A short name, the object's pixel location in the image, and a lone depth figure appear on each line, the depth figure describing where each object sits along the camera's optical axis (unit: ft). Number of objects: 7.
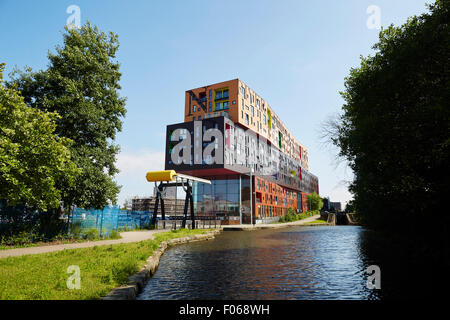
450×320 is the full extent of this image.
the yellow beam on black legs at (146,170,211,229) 85.56
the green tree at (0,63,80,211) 35.68
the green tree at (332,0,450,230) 35.97
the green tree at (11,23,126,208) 56.44
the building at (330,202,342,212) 549.70
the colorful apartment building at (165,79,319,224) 169.89
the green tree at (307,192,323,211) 332.19
